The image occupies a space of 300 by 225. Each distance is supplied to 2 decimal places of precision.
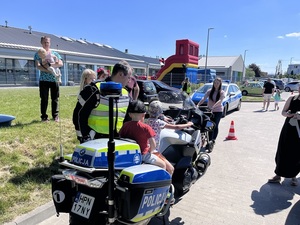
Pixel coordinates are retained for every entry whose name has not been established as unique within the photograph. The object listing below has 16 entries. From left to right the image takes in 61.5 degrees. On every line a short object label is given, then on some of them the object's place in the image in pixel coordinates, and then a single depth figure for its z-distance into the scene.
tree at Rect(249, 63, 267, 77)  88.83
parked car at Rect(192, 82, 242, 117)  12.59
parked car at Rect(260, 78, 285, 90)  37.43
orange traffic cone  8.12
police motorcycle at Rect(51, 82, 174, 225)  2.04
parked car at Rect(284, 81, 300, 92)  37.03
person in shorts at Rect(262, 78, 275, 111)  15.19
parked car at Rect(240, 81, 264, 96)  26.41
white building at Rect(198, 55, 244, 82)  56.23
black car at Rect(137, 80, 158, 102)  13.87
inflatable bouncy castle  23.48
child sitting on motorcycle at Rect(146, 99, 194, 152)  3.42
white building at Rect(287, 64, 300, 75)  103.69
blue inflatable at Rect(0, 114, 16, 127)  5.54
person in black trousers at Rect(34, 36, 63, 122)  5.82
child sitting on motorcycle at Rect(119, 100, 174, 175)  2.79
